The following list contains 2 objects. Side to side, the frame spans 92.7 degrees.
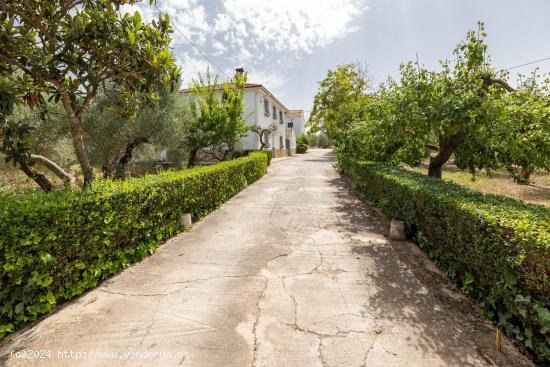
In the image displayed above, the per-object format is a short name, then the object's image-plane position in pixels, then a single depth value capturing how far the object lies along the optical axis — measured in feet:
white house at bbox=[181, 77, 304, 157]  81.41
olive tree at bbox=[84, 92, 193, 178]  35.01
